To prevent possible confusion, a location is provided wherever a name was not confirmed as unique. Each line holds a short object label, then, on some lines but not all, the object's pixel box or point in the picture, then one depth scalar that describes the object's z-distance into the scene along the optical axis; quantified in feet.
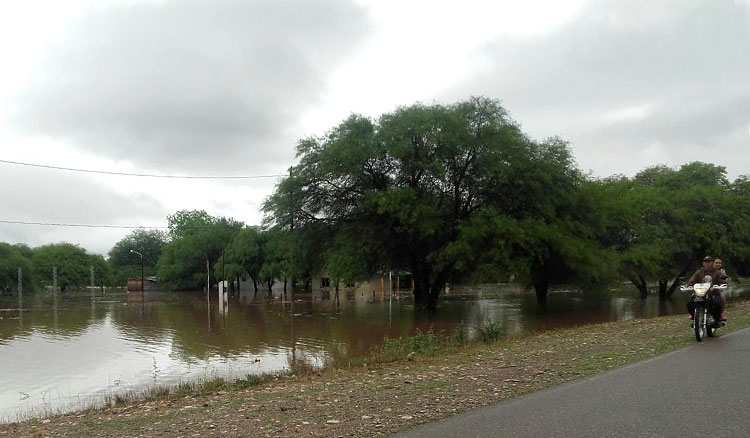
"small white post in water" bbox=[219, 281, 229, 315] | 146.33
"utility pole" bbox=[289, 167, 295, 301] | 104.83
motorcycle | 40.11
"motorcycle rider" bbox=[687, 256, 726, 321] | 40.65
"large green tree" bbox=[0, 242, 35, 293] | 244.83
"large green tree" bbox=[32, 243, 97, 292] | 355.36
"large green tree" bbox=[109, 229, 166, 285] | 440.04
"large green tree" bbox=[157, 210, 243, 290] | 302.04
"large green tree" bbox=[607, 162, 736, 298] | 133.69
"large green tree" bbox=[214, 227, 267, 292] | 268.62
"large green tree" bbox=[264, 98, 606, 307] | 104.47
